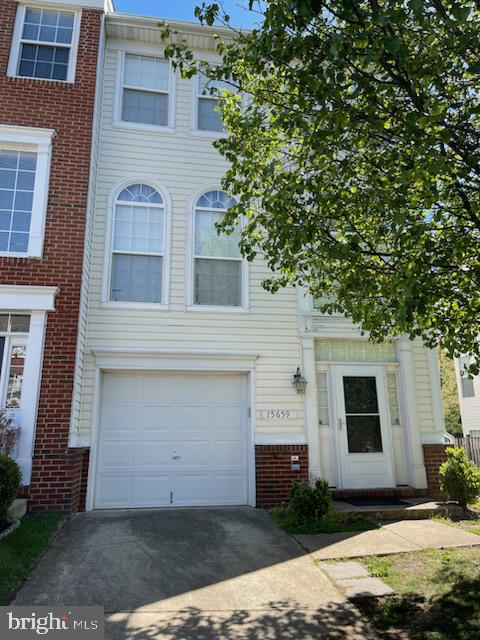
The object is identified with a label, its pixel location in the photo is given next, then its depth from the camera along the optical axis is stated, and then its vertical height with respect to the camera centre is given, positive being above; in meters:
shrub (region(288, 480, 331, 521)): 6.79 -0.87
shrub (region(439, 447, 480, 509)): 7.49 -0.62
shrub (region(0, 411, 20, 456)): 6.45 +0.11
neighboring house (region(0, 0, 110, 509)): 6.90 +3.60
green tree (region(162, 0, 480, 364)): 3.75 +2.81
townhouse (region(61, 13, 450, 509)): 7.98 +1.48
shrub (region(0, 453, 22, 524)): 5.56 -0.47
